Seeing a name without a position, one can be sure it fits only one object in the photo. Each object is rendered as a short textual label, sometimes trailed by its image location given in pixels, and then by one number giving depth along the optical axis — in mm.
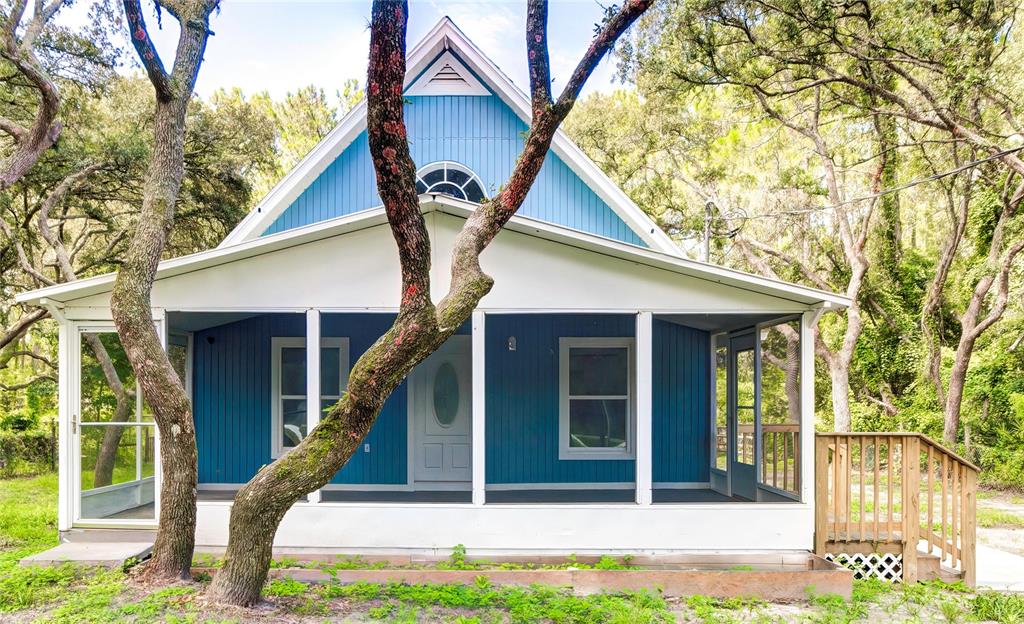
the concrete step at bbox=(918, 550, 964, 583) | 6422
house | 6375
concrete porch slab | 5734
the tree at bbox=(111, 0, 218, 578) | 5461
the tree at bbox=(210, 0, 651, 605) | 4566
